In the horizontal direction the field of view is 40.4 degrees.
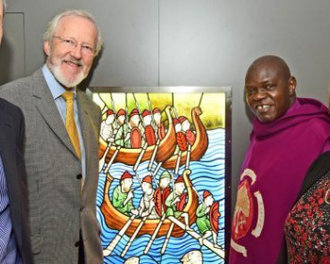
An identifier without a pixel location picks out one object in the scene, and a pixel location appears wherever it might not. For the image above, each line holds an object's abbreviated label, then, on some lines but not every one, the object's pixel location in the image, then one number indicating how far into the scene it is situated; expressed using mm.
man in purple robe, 2029
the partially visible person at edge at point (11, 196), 1393
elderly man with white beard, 1905
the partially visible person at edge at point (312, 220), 1465
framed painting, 2398
